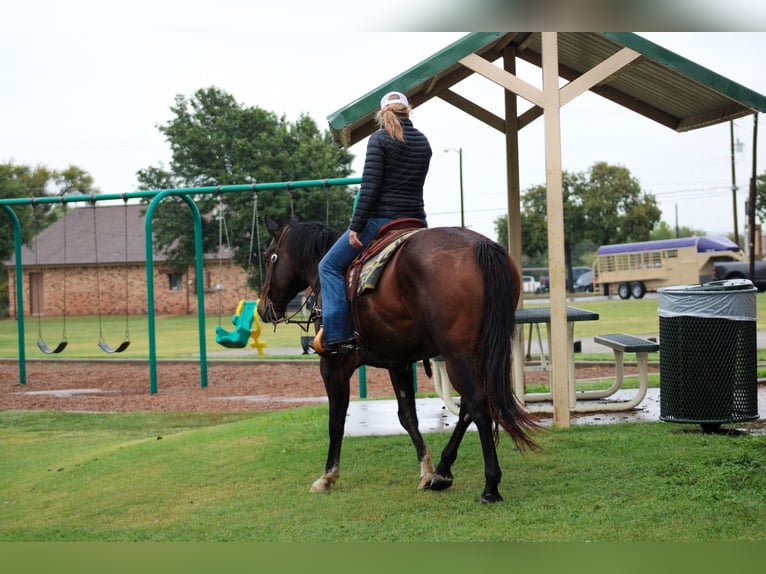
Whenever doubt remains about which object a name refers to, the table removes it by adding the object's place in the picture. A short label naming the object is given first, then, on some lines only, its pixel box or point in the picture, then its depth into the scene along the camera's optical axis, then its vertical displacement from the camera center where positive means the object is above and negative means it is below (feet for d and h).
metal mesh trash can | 23.29 -1.99
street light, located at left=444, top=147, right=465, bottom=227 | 165.22 +25.17
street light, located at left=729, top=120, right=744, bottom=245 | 157.99 +17.82
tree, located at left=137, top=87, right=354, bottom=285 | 160.56 +24.76
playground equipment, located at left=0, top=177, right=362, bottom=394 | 49.83 +3.94
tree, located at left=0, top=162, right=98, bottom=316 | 134.31 +21.81
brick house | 186.19 +2.16
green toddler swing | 60.59 -2.69
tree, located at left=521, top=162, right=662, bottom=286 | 214.90 +18.22
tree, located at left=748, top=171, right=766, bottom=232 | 188.96 +17.31
